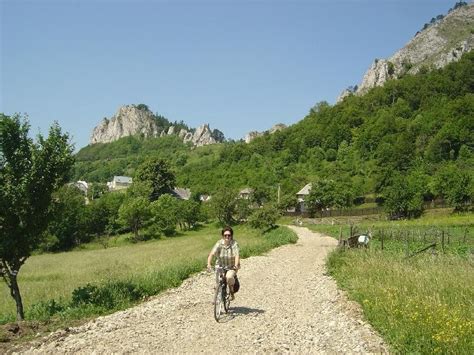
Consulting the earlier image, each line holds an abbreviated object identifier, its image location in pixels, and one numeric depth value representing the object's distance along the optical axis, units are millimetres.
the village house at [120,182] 166188
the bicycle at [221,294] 11148
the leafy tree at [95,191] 133500
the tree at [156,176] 101812
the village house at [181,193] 111288
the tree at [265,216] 55344
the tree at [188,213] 74500
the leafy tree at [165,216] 70169
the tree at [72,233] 66219
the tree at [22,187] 12375
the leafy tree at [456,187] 69188
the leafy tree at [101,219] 74250
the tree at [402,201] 73062
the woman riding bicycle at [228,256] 11500
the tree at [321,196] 87250
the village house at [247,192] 101050
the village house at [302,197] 96562
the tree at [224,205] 74500
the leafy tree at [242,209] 73231
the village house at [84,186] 153675
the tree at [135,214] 66625
